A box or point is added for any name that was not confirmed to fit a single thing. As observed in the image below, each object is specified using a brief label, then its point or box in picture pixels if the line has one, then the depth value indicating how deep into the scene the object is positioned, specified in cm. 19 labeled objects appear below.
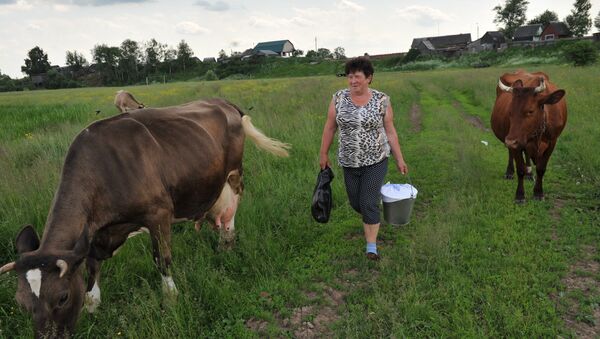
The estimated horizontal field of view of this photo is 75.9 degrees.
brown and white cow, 259
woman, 405
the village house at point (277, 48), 11088
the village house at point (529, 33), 7369
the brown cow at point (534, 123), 571
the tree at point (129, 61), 7993
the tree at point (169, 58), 8269
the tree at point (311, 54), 7809
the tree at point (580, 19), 6899
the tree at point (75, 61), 9594
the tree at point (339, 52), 9611
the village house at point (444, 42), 8875
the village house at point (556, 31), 7031
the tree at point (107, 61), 8050
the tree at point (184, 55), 8282
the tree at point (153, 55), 8446
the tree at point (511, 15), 7731
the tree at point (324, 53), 8639
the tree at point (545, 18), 8069
